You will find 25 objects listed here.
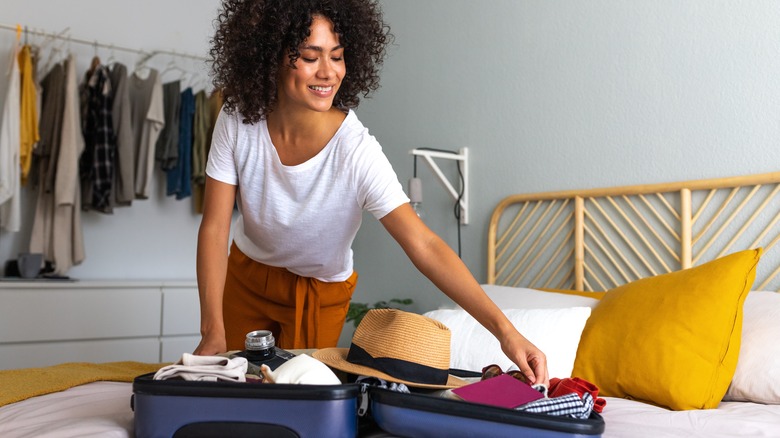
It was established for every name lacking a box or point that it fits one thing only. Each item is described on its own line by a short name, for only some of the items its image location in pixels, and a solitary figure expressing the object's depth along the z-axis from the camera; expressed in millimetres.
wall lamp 3137
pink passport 996
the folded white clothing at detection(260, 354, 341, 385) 972
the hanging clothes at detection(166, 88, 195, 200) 3947
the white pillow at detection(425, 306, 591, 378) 1879
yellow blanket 1515
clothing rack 3799
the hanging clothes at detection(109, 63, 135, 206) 3754
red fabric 1177
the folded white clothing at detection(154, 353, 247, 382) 979
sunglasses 1208
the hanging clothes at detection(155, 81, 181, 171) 3906
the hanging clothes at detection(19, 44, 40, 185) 3512
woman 1465
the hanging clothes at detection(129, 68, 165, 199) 3820
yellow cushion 1663
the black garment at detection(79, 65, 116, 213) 3678
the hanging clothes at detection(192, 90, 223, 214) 4035
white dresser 3402
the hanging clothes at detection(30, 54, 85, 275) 3566
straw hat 1166
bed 1430
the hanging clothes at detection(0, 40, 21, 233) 3414
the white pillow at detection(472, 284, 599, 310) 2166
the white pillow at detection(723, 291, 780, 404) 1639
